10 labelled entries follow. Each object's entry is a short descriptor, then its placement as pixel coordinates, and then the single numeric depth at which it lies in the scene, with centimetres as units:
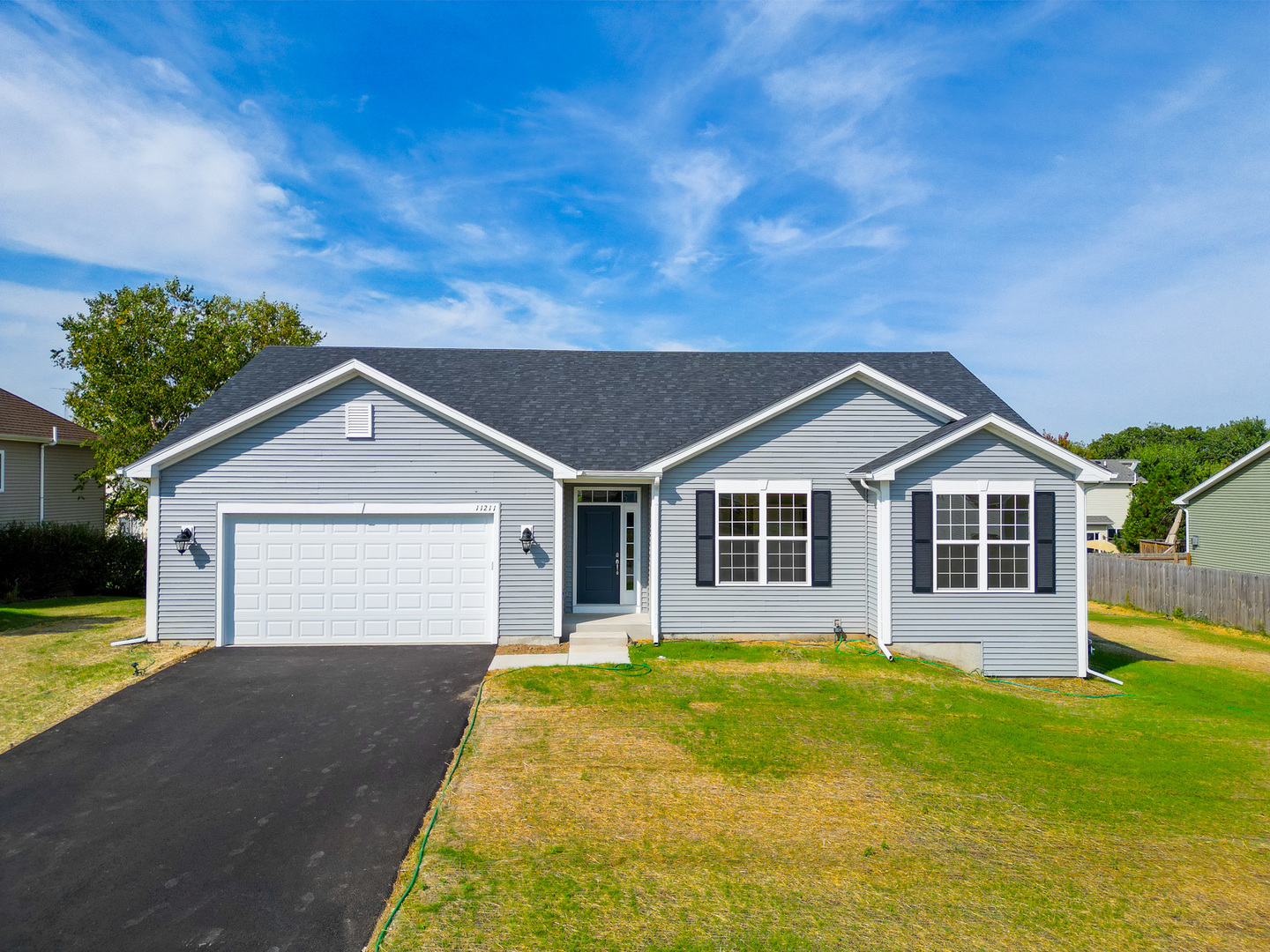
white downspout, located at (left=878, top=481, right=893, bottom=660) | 1085
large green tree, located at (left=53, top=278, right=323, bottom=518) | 1953
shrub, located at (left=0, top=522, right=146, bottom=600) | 1686
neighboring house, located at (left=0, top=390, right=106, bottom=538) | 1839
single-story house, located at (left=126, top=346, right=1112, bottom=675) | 1091
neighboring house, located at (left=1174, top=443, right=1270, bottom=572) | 1942
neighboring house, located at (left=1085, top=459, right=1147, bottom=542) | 4416
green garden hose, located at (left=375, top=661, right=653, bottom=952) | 434
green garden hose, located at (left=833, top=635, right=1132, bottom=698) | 1020
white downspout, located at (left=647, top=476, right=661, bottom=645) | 1166
